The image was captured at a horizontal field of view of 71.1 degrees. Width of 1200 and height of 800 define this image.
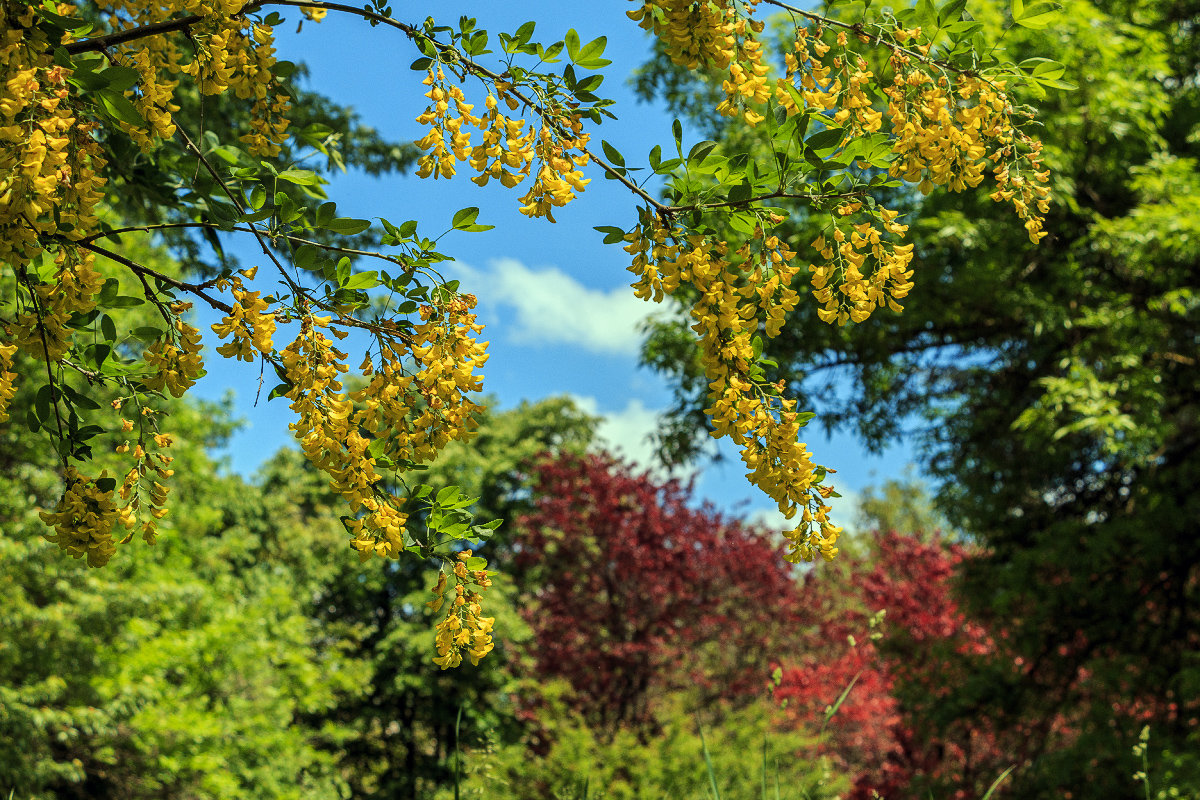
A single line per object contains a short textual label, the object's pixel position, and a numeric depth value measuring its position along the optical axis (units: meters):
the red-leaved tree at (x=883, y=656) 9.32
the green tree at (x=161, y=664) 7.47
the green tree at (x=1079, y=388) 5.89
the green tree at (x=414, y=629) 12.11
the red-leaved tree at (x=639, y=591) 9.38
